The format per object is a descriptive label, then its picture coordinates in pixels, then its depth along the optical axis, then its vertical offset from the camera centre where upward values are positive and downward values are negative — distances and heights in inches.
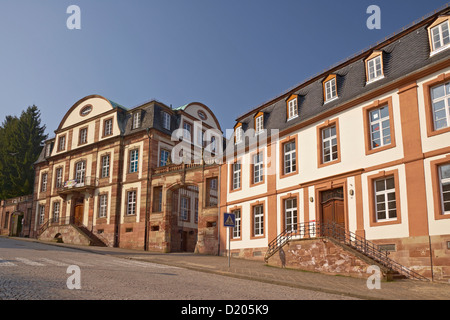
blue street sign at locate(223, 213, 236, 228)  697.6 +35.9
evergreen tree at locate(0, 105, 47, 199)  2181.3 +486.1
